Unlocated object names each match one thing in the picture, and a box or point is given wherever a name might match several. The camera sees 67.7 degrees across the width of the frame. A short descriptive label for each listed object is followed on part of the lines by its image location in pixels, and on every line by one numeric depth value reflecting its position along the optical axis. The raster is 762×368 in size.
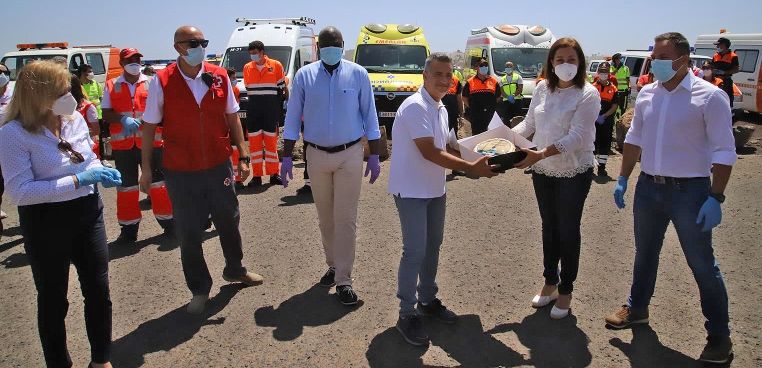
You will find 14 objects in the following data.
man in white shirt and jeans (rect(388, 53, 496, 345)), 3.62
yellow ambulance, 13.16
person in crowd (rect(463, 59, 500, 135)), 10.00
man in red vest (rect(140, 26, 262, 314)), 4.20
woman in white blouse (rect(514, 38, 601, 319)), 3.84
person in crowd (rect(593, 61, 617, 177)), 8.99
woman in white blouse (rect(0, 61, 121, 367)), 3.05
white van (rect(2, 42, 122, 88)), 16.99
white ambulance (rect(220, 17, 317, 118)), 13.62
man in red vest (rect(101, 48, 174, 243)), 5.91
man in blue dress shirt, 4.43
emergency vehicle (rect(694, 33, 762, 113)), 16.03
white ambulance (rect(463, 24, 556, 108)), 14.80
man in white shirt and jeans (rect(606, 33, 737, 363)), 3.33
